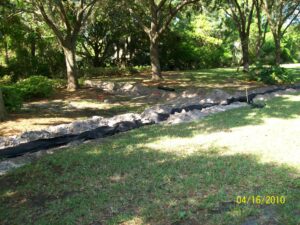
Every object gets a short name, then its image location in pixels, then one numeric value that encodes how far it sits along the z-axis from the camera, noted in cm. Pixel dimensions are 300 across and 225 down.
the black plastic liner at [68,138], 596
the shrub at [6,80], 1661
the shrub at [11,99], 925
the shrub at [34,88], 1223
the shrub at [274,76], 1452
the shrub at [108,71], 2025
